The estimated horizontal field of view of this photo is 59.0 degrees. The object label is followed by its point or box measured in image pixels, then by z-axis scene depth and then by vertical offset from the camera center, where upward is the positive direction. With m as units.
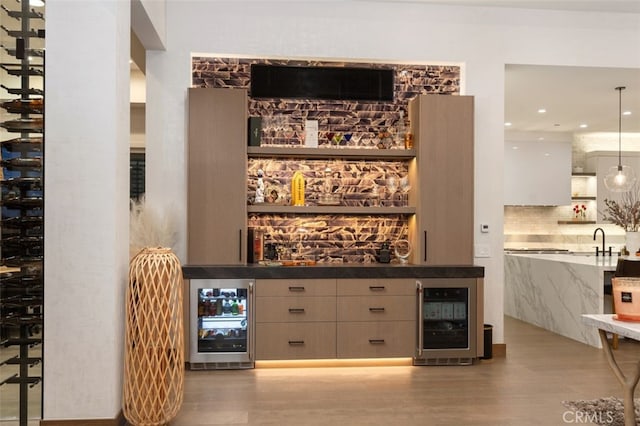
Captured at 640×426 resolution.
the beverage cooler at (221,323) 4.91 -1.01
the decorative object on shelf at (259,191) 5.40 +0.16
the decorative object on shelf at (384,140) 5.57 +0.67
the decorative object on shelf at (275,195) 5.48 +0.12
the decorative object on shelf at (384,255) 5.48 -0.46
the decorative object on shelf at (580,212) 9.84 -0.05
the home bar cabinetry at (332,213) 4.97 -0.25
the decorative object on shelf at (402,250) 5.48 -0.41
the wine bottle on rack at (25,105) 3.55 +0.64
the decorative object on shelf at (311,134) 5.50 +0.72
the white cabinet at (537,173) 9.31 +0.59
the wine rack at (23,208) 3.52 -0.01
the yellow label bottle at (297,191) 5.42 +0.16
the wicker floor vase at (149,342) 3.38 -0.82
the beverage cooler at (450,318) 5.06 -0.99
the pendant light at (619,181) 7.33 +0.37
